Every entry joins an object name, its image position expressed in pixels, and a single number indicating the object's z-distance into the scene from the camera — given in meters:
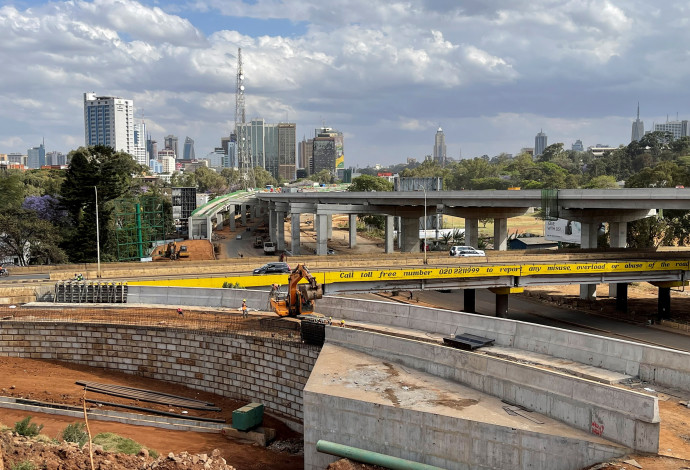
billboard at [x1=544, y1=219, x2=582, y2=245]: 95.06
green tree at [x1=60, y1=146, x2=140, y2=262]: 71.88
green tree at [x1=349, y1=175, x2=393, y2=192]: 149.12
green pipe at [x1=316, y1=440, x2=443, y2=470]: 20.39
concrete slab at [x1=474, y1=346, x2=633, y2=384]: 22.66
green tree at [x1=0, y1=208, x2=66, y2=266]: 67.88
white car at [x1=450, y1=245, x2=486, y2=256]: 60.66
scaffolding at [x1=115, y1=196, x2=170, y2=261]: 79.62
